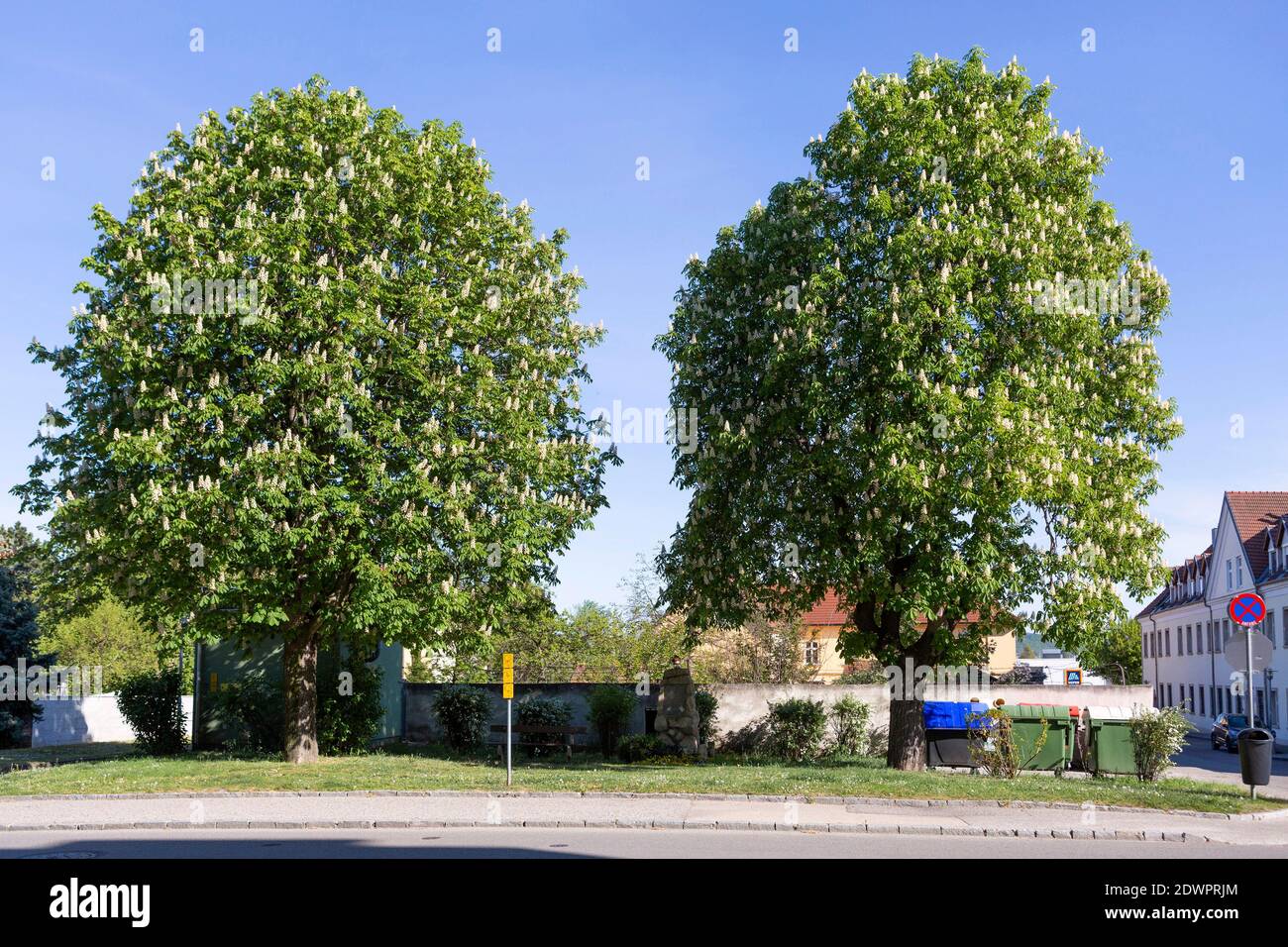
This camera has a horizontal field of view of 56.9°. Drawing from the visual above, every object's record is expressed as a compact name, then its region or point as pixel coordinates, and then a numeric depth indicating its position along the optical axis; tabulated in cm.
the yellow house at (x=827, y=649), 7500
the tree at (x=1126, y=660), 8044
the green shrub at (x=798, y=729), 2734
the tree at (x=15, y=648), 3544
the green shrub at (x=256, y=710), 2719
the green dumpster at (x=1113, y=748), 2378
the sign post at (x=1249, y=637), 1844
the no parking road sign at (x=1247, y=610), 1944
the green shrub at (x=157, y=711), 2844
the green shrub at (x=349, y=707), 2705
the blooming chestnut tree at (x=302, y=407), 2136
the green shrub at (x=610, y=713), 2761
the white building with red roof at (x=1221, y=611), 5278
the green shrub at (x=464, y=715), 2922
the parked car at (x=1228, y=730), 4534
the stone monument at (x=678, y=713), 2614
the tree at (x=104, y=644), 5419
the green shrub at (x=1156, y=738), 2136
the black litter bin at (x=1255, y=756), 1811
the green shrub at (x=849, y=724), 2770
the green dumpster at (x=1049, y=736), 2405
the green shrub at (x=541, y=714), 2739
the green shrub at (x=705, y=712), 2762
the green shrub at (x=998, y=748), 2042
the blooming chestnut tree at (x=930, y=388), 2081
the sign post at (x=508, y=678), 1862
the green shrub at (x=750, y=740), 2777
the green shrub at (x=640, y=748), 2584
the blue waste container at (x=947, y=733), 2569
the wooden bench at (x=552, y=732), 2661
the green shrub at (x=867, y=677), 4647
